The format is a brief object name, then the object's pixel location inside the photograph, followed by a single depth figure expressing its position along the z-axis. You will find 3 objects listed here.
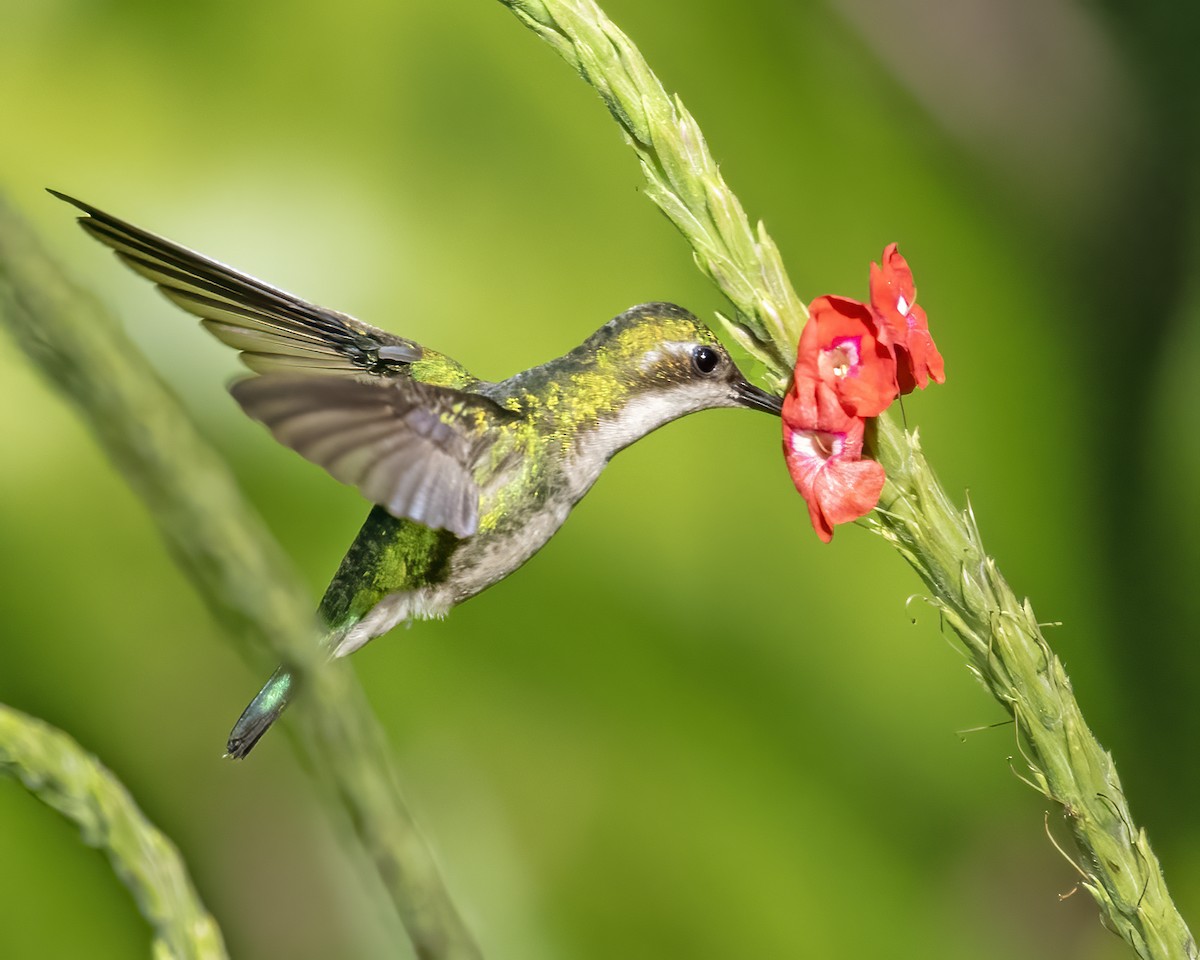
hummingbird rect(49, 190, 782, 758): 2.03
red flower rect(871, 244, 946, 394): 1.99
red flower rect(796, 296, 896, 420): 1.98
